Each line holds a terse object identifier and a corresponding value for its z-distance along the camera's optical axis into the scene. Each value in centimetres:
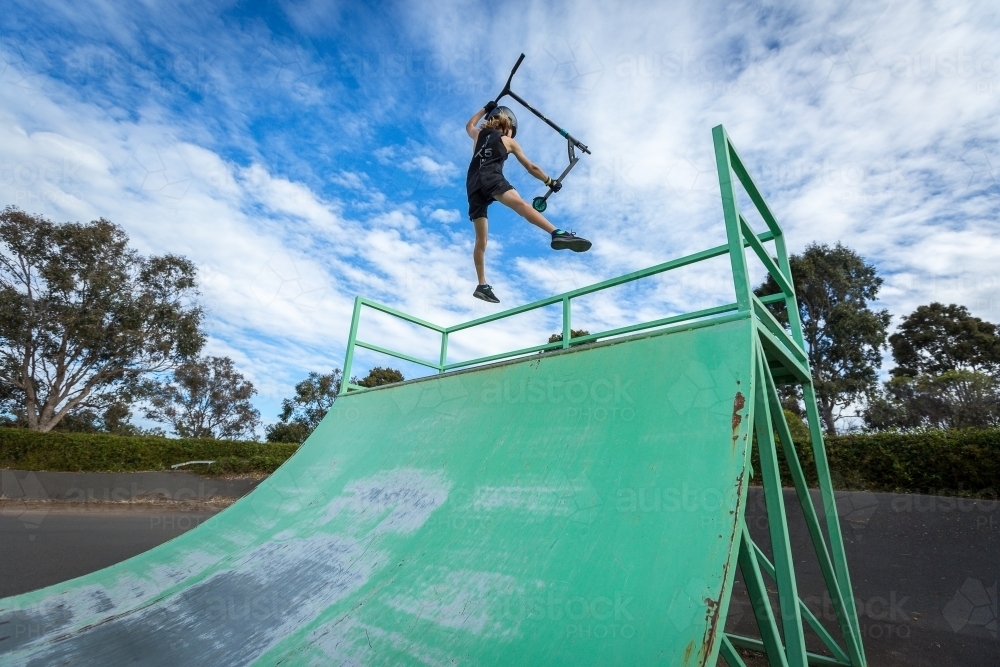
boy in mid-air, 342
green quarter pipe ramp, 144
